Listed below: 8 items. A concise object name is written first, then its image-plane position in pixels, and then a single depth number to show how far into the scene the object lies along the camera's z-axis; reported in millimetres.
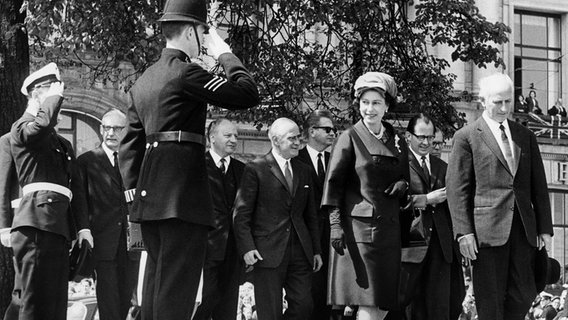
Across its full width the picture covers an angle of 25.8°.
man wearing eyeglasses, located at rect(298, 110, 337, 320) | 11820
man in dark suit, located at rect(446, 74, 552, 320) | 9664
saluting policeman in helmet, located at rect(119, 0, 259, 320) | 7695
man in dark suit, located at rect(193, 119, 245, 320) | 11734
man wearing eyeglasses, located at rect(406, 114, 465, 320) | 11430
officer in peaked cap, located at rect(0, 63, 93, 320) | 9773
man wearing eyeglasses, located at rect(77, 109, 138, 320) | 11445
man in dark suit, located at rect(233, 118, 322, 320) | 11406
